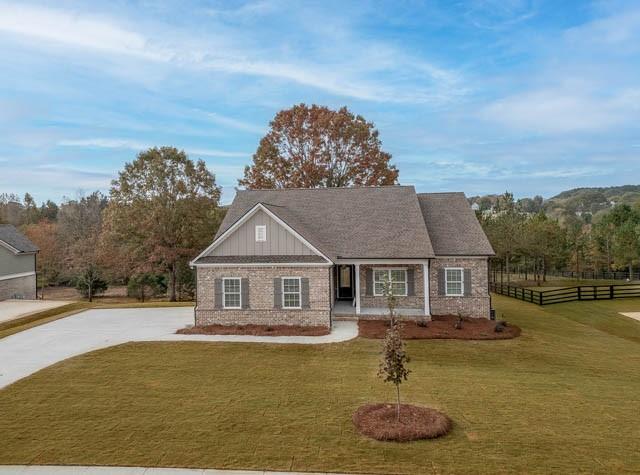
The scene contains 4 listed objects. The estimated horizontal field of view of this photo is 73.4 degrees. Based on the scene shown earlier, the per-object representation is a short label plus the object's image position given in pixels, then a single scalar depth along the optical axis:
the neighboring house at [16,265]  29.42
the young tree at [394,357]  9.14
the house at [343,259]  18.50
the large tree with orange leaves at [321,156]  39.69
